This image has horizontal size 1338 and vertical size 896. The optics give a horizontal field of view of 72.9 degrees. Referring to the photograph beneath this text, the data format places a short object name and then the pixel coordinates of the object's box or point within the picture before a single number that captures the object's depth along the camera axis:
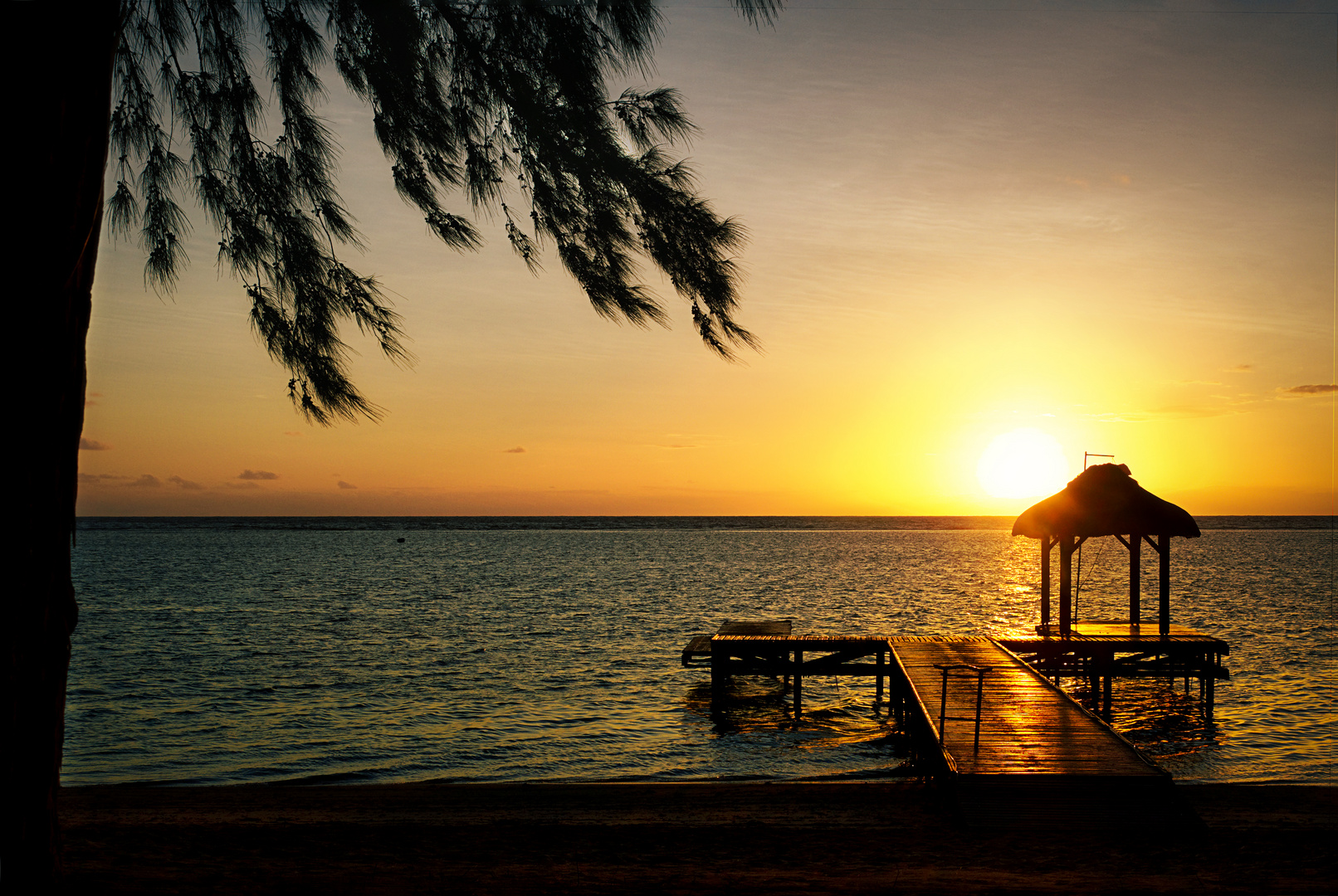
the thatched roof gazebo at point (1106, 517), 19.78
